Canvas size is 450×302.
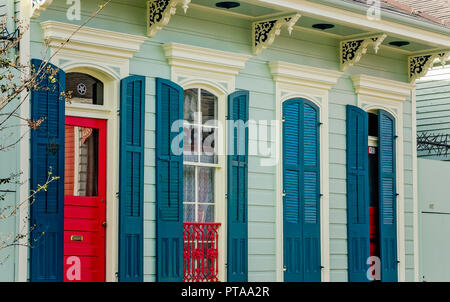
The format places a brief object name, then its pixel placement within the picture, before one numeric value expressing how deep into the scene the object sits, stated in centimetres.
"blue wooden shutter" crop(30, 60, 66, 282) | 1134
